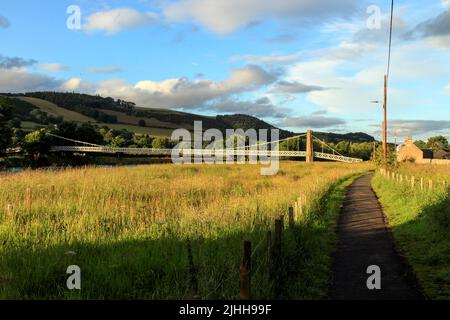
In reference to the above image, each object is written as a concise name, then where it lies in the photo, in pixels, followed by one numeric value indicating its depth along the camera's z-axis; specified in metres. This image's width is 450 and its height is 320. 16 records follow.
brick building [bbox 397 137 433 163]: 106.25
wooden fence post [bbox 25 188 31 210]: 11.01
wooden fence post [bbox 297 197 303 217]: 11.23
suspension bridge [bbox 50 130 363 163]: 92.82
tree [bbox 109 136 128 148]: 115.75
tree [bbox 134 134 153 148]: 123.00
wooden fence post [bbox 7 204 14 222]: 9.70
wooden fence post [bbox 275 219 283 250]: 6.33
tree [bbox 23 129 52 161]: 78.24
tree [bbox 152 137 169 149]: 125.06
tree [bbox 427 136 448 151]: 156.75
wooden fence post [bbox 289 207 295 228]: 9.08
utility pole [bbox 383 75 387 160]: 36.12
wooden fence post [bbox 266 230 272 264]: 5.80
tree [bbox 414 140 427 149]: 167.50
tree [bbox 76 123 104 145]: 110.19
